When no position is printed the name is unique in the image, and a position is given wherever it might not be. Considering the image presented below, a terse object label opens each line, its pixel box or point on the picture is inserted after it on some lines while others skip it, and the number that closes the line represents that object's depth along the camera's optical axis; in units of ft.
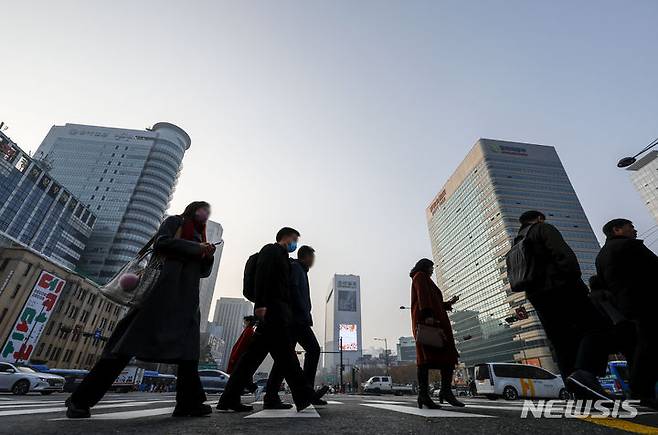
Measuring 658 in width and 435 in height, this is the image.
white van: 44.37
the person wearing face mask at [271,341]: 8.98
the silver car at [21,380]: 38.27
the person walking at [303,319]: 12.26
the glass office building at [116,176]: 249.14
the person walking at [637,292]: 9.00
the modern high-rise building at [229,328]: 618.85
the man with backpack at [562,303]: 8.64
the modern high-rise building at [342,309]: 521.37
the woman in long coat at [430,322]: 12.49
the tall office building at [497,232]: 256.32
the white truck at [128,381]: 72.00
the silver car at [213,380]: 55.83
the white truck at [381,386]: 99.42
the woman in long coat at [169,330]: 7.04
